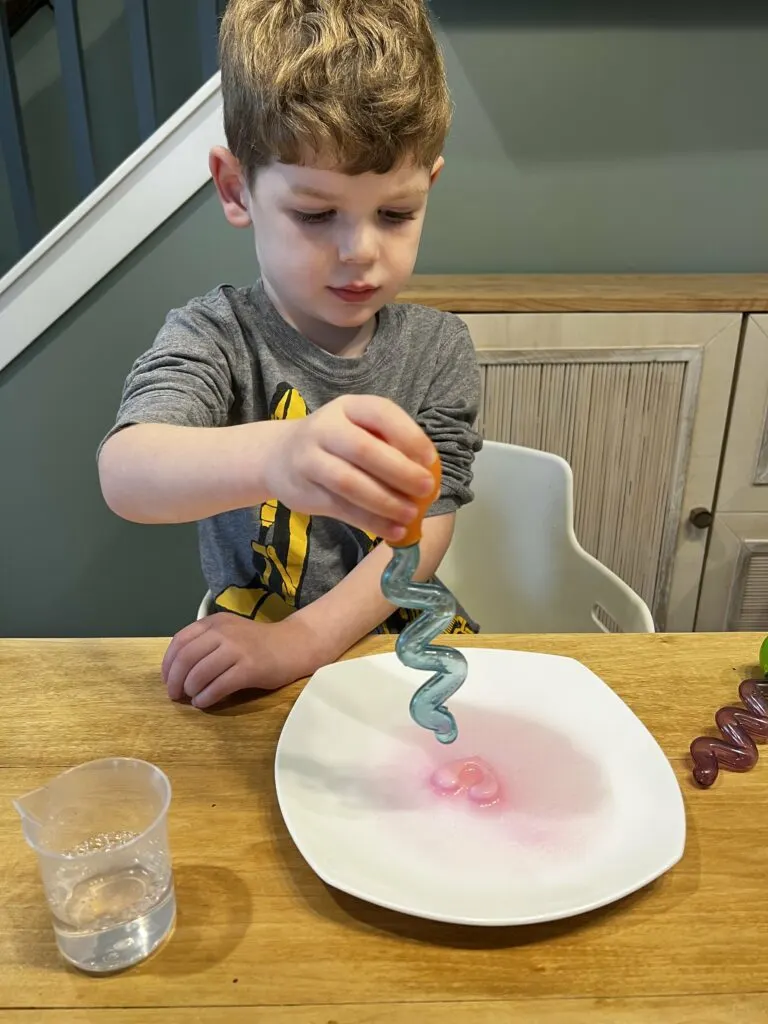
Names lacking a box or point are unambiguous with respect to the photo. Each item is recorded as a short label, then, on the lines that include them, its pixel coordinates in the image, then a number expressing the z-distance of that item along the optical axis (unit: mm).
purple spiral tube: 636
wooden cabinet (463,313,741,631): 1524
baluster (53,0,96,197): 1639
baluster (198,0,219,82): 1628
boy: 552
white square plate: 517
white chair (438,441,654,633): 1159
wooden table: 463
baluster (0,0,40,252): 1711
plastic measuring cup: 488
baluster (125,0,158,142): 1652
